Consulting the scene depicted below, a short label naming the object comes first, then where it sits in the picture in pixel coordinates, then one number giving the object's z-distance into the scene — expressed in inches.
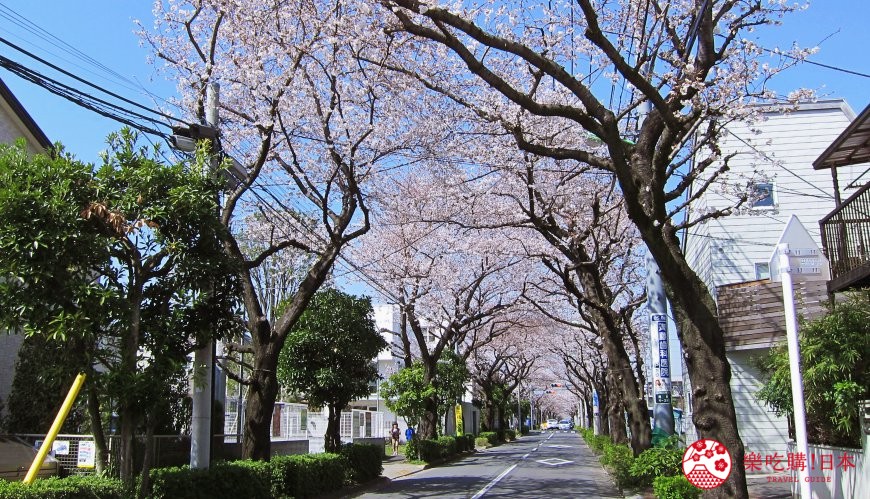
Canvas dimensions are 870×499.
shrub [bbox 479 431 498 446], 1838.1
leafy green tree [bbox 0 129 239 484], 292.7
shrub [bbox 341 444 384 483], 693.3
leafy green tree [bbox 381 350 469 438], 1081.4
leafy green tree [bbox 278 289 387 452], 671.1
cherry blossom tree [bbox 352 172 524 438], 956.0
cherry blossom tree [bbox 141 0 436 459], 489.1
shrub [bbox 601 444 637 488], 607.7
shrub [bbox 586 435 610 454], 1209.2
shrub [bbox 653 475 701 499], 409.4
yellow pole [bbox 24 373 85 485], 284.2
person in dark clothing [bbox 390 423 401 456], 1385.7
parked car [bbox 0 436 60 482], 392.8
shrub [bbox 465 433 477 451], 1465.3
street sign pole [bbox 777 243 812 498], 215.2
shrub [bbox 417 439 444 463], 1049.5
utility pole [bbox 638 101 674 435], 553.3
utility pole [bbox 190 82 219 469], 397.4
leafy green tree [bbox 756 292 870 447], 390.9
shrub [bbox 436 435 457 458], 1168.2
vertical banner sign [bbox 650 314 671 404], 553.0
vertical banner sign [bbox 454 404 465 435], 1727.5
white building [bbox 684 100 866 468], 789.9
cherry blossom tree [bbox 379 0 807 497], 317.4
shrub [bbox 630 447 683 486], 484.1
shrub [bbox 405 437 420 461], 1058.7
